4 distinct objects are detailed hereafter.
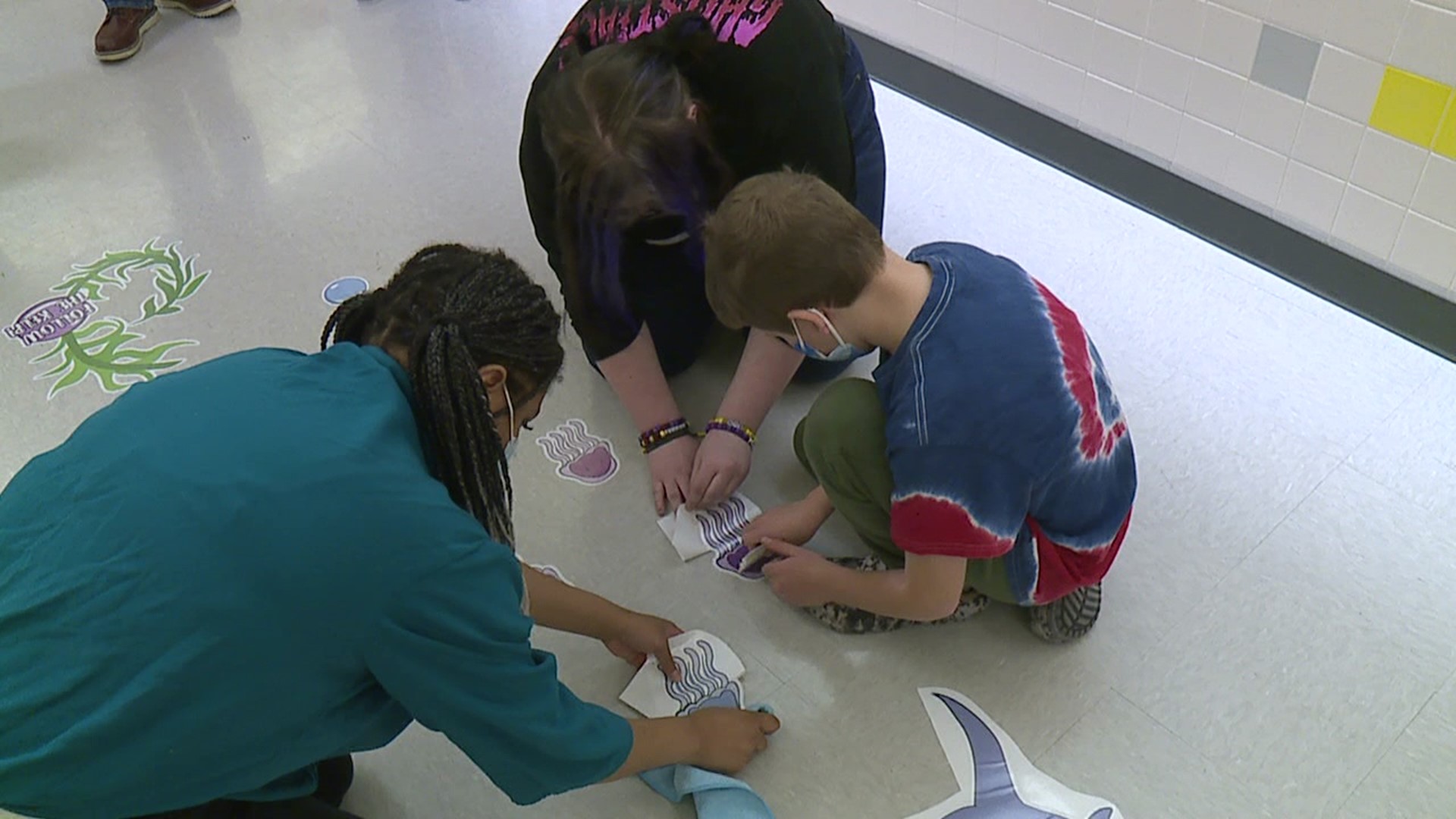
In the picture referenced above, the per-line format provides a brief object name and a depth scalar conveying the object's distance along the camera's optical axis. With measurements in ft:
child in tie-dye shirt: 3.93
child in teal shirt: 2.93
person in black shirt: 4.29
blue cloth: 4.37
